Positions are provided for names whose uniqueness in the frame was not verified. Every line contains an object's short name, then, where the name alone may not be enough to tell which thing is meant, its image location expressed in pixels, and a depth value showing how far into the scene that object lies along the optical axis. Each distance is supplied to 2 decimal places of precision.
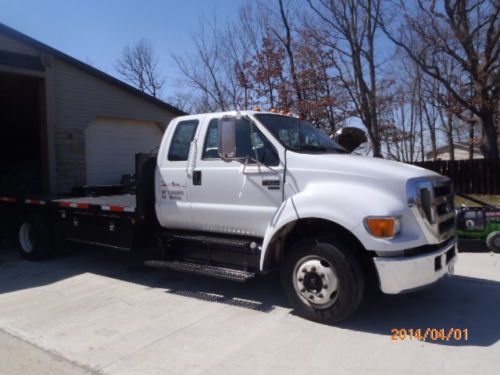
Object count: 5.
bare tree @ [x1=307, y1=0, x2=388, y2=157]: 18.67
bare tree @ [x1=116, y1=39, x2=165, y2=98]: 43.19
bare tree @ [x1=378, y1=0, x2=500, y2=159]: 17.50
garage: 10.44
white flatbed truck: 4.34
